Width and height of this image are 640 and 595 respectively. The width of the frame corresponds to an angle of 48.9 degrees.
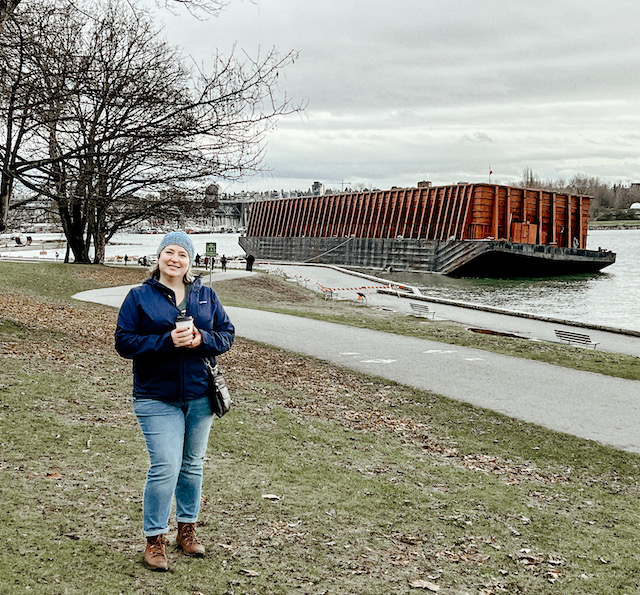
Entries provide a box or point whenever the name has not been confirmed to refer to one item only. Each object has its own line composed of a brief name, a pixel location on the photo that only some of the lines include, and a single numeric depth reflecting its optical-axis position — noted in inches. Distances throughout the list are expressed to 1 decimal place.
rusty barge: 2509.8
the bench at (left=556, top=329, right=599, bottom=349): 721.6
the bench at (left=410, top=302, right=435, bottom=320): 976.9
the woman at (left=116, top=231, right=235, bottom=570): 161.0
